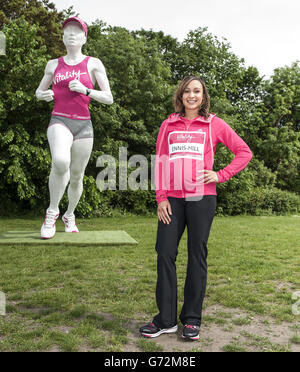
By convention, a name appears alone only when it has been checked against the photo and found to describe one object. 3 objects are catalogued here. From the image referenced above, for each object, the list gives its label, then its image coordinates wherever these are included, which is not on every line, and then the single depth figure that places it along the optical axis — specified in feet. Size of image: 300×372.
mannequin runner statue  19.06
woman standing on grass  11.50
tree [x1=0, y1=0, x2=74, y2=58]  69.41
